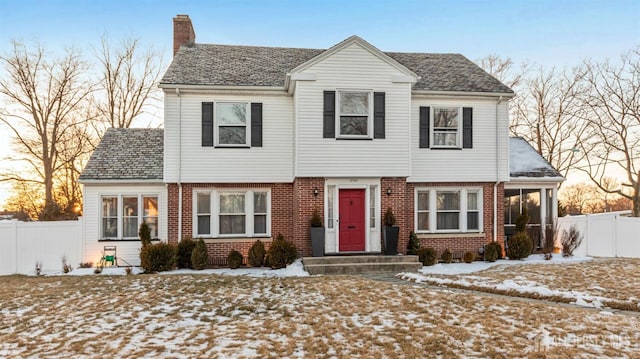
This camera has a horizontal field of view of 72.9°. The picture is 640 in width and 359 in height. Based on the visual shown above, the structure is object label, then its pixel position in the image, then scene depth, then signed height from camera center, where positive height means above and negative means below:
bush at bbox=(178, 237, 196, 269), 13.71 -1.98
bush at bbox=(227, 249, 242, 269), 13.60 -2.15
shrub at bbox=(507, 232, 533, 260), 14.56 -1.85
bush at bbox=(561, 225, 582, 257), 15.20 -1.77
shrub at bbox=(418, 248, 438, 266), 13.64 -2.03
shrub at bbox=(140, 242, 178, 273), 13.06 -2.01
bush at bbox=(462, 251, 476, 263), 14.30 -2.16
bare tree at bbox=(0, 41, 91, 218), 24.66 +5.10
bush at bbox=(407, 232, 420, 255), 14.19 -1.72
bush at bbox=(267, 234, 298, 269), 12.99 -1.88
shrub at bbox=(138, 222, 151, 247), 14.34 -1.44
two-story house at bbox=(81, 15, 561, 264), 13.73 +1.04
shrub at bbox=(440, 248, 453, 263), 14.34 -2.14
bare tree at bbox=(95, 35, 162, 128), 27.84 +7.00
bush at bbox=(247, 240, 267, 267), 13.55 -1.99
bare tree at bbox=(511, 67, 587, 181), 29.05 +5.27
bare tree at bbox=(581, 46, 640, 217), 25.90 +4.36
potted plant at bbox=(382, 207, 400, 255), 13.49 -1.38
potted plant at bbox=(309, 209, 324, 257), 13.23 -1.42
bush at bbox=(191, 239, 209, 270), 13.41 -2.01
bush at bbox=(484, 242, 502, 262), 14.59 -1.89
